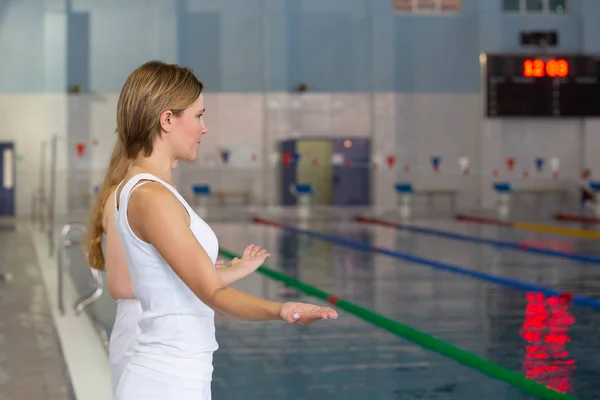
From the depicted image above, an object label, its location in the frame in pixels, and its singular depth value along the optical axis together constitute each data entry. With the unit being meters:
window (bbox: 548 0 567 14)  23.80
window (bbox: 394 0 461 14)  23.18
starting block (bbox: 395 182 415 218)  21.80
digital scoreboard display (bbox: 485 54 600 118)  21.20
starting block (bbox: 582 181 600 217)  21.31
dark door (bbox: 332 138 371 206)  22.69
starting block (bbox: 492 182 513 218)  21.74
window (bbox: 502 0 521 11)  23.80
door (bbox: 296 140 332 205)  22.45
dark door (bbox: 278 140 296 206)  22.25
